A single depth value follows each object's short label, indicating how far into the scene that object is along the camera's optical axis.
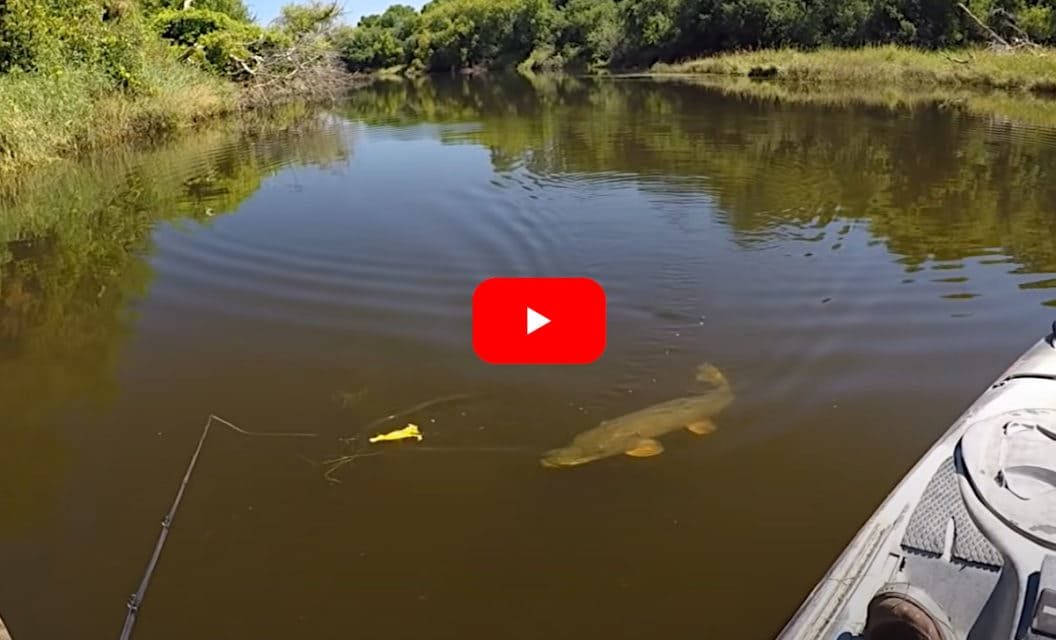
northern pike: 4.39
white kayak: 2.23
